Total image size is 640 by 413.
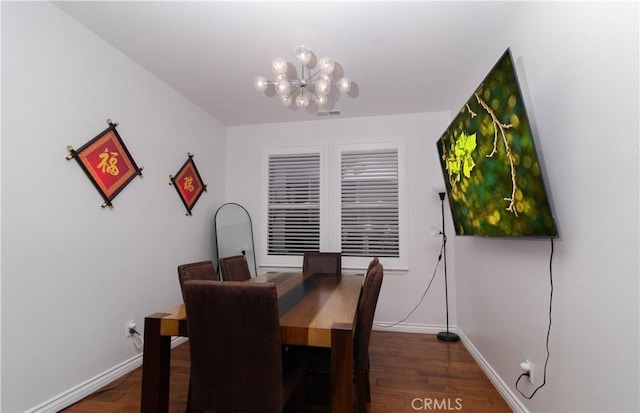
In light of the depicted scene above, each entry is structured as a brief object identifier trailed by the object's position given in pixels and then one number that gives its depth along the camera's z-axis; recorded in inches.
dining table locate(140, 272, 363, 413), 53.3
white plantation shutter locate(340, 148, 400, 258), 151.6
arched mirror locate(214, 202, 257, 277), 155.3
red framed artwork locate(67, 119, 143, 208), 90.3
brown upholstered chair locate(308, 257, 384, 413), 71.0
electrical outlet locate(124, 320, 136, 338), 103.1
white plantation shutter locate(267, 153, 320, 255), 160.7
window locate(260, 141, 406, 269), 152.2
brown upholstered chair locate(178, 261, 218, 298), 76.2
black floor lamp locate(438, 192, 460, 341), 134.5
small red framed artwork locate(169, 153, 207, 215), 132.3
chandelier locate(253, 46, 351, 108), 82.4
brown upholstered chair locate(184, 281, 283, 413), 51.4
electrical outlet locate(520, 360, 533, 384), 71.8
